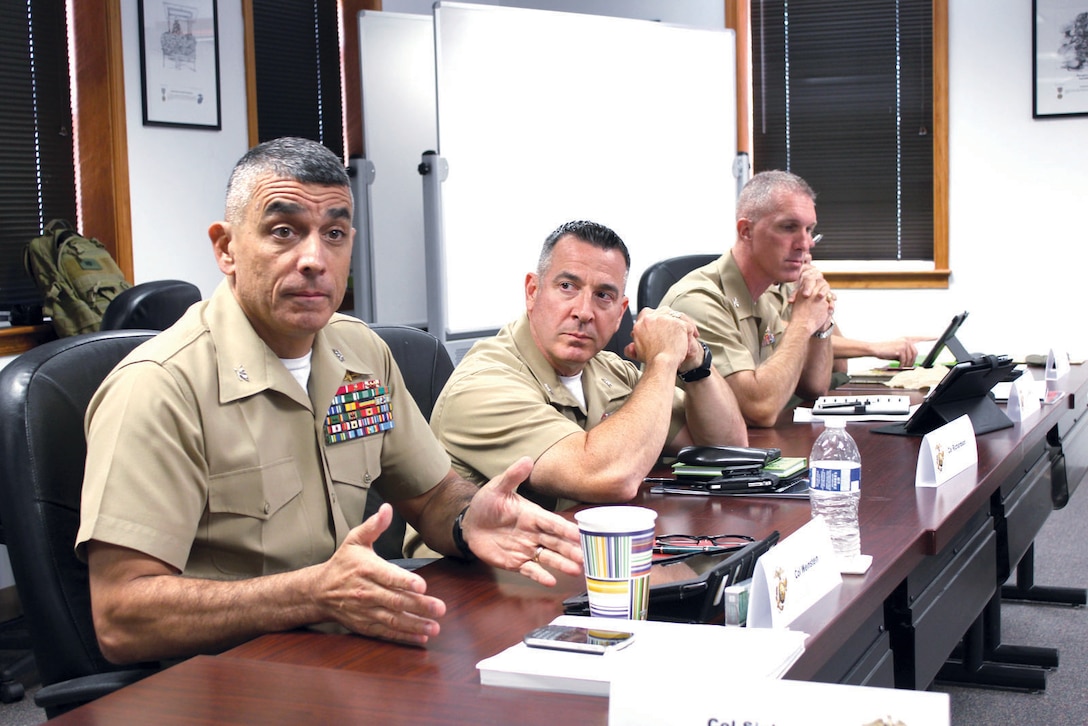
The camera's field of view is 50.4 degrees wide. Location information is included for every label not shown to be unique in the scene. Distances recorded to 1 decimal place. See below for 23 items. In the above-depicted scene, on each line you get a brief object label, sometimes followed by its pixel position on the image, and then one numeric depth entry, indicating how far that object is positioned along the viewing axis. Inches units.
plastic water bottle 60.9
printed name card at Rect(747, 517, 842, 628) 48.4
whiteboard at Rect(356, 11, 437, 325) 183.9
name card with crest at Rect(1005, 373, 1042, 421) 101.8
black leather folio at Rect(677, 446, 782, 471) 81.4
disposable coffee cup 48.2
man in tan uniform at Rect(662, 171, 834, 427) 118.0
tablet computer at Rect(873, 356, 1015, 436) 93.4
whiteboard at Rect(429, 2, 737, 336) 168.4
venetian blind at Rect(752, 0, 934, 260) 223.5
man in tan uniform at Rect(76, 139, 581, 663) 53.1
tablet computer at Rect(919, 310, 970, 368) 130.6
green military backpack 151.2
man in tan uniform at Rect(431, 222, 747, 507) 78.3
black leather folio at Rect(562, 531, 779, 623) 49.6
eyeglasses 60.4
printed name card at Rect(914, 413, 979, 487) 77.5
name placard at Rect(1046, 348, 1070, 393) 117.7
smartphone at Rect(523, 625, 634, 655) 43.8
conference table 41.5
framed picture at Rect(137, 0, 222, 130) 171.0
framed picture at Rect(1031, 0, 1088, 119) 208.4
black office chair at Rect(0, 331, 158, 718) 57.2
